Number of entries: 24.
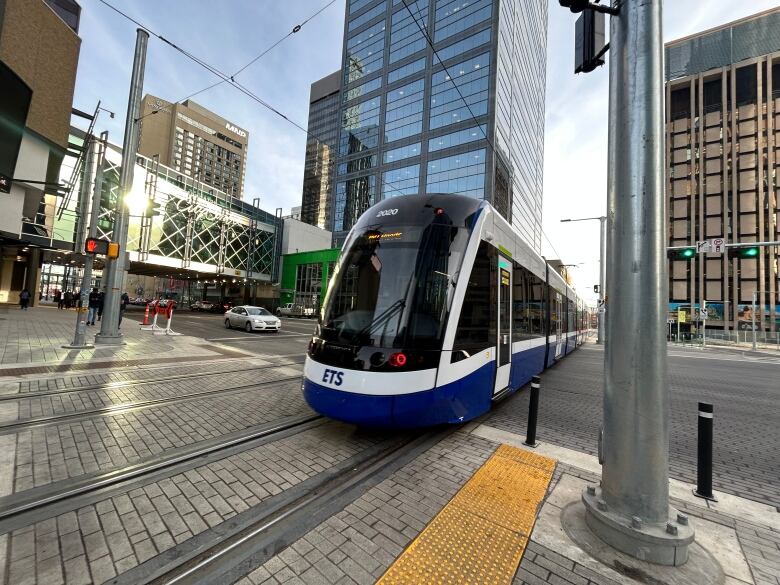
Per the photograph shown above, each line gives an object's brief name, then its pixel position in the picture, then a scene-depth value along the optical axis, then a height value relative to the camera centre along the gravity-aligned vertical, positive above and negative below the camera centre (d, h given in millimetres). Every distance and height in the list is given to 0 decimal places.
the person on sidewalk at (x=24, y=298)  24380 -753
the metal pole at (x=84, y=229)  10273 +3023
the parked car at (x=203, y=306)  45334 -1057
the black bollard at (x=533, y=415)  4566 -1301
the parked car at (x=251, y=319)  19484 -1059
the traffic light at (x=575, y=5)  2768 +2556
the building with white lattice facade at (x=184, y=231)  28791 +7101
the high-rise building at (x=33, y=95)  11562 +7029
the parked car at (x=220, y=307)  41469 -1033
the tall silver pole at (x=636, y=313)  2492 +76
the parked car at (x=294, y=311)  45669 -1037
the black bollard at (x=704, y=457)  3313 -1261
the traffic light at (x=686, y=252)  16031 +3424
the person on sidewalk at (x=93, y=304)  17141 -629
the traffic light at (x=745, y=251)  14006 +3190
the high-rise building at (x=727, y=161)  43125 +22058
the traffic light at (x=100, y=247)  10164 +1318
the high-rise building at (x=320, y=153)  100500 +46168
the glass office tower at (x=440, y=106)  45375 +31187
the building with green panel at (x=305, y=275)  46031 +4033
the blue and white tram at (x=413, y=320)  3910 -121
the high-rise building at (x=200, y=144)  81250 +42622
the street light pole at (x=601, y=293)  23297 +2126
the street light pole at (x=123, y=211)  11120 +2679
